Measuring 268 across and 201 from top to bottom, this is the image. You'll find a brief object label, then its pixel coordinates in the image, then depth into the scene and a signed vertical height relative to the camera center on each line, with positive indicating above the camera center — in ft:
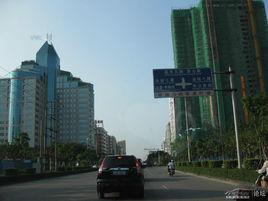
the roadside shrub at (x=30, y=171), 147.23 +2.82
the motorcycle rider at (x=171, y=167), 129.48 +2.03
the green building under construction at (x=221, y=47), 286.83 +92.08
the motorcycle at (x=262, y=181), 37.73 -1.08
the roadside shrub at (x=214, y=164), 131.25 +2.51
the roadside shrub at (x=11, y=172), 122.42 +2.24
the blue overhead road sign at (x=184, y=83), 92.58 +20.42
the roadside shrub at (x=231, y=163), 115.74 +2.27
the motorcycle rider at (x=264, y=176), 37.77 -0.57
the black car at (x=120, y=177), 47.37 -0.24
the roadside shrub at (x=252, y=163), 107.66 +1.98
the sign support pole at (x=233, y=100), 87.62 +15.31
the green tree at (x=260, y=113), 155.94 +21.77
